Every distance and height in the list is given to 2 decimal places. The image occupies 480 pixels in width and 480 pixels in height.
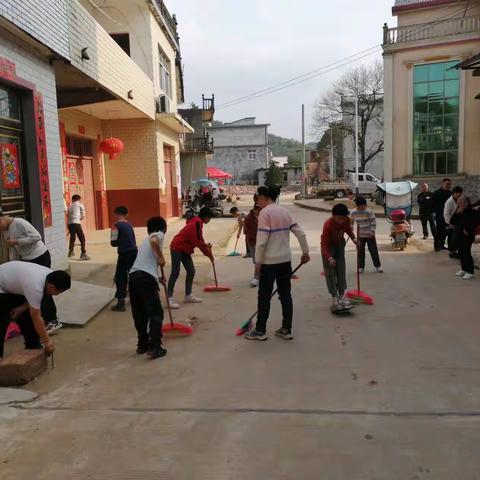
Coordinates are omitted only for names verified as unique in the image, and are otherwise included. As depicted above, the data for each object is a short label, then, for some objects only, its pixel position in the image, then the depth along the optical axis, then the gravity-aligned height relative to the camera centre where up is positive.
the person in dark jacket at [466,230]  8.31 -0.94
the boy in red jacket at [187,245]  7.07 -0.88
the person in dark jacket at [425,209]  12.13 -0.85
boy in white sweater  5.39 -0.87
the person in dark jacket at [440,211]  11.27 -0.83
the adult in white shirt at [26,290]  4.31 -0.89
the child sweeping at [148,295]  5.04 -1.11
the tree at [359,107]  40.84 +5.80
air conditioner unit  16.33 +2.52
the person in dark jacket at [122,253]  7.00 -0.96
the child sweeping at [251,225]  8.93 -0.80
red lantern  13.75 +1.02
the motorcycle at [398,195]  14.71 -0.59
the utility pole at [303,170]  39.66 +0.61
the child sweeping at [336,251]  6.44 -0.95
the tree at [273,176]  49.56 +0.28
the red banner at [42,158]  7.39 +0.41
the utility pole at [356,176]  31.14 +0.01
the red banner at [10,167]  6.79 +0.28
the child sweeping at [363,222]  9.02 -0.81
